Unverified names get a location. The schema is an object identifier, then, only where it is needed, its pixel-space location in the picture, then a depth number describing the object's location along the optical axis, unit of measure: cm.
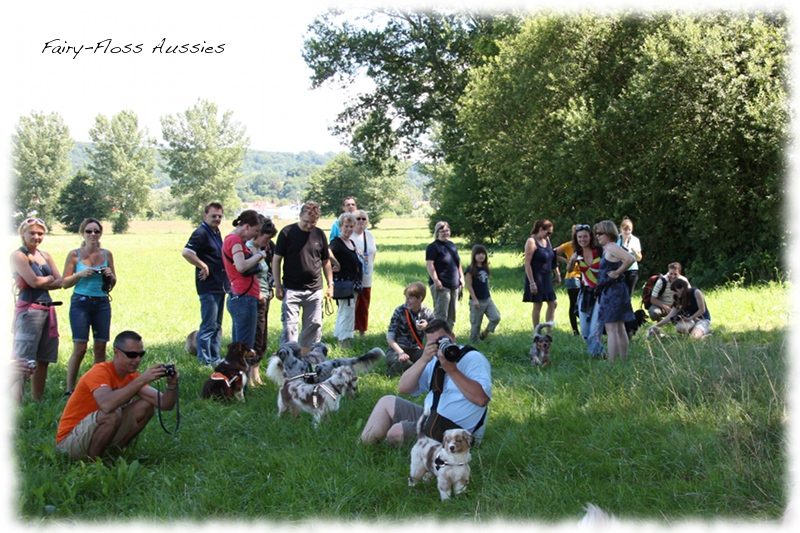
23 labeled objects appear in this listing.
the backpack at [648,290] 1145
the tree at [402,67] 2956
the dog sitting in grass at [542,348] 839
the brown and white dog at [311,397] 641
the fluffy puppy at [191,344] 965
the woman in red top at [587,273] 924
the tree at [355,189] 10356
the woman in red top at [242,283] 771
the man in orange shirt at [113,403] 522
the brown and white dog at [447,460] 454
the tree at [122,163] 9144
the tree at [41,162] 7081
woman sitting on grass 983
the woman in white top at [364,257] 1031
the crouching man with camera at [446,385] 501
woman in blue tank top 720
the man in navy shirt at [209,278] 864
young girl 1005
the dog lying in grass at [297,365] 700
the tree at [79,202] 8181
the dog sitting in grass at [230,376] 711
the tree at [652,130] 1500
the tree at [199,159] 9212
